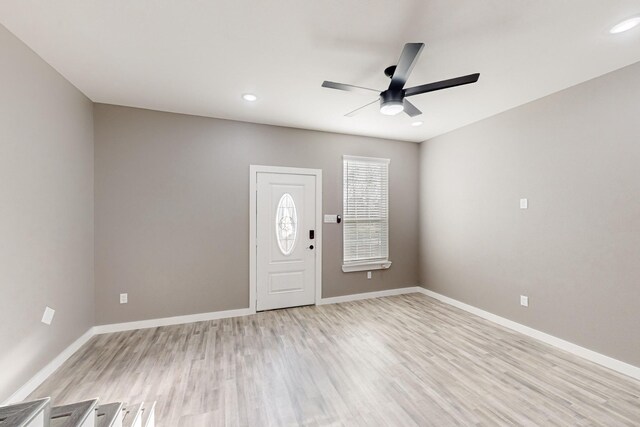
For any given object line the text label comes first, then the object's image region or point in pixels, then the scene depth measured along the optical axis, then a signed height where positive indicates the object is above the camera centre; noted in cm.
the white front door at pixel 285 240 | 410 -39
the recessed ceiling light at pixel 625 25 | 191 +136
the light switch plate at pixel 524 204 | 334 +15
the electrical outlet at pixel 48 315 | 243 -91
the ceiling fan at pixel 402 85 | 183 +103
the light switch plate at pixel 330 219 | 449 -7
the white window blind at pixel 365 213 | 464 +3
